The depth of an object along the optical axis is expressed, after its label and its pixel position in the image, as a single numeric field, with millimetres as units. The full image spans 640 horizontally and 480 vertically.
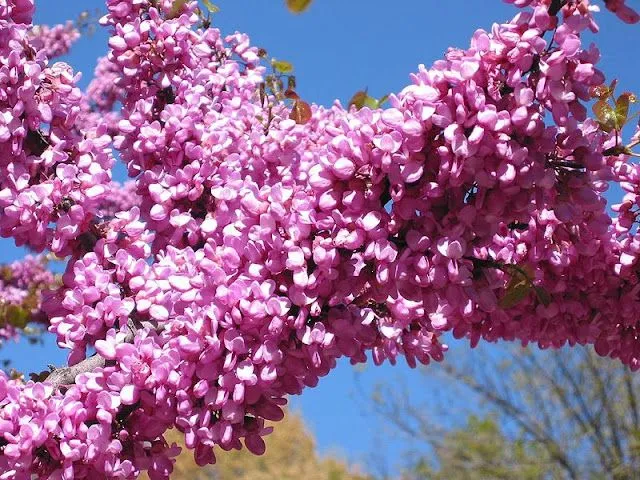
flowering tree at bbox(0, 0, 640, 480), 1575
